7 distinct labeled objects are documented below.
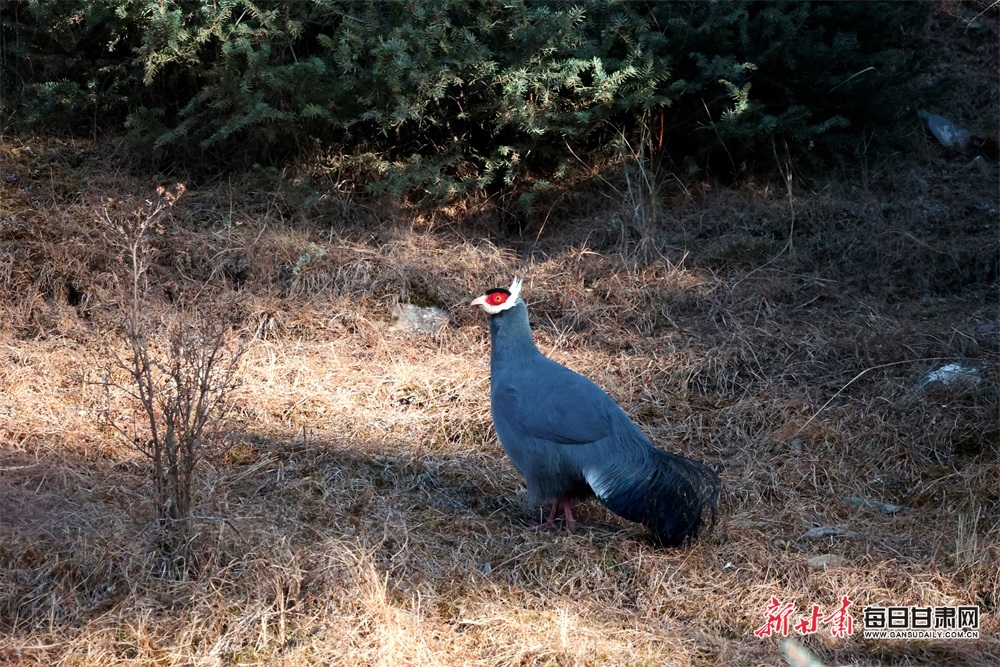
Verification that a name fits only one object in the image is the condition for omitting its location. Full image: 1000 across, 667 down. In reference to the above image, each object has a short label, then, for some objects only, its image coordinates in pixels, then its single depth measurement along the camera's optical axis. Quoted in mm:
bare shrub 6914
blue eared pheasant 7965
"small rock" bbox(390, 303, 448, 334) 11875
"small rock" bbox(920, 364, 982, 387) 10078
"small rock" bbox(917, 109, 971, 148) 15547
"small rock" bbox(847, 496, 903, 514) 8781
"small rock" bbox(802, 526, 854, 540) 8367
